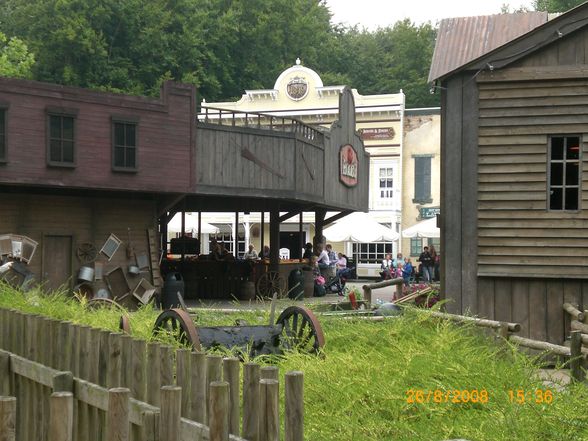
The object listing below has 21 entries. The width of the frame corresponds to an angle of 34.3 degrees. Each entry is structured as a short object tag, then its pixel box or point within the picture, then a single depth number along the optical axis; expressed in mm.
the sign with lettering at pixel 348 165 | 31562
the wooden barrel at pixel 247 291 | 28516
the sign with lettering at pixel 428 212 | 49938
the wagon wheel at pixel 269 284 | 28344
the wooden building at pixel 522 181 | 15055
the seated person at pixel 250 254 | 34022
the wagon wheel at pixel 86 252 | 23250
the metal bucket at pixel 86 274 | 23016
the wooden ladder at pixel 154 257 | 24594
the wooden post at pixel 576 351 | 9797
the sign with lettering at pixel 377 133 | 50125
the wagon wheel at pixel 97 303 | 14180
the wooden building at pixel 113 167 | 21609
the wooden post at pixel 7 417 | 4406
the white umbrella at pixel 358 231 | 38250
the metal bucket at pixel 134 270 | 23891
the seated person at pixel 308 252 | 32281
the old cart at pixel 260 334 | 8711
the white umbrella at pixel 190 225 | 40988
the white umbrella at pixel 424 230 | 36094
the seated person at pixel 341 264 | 35100
